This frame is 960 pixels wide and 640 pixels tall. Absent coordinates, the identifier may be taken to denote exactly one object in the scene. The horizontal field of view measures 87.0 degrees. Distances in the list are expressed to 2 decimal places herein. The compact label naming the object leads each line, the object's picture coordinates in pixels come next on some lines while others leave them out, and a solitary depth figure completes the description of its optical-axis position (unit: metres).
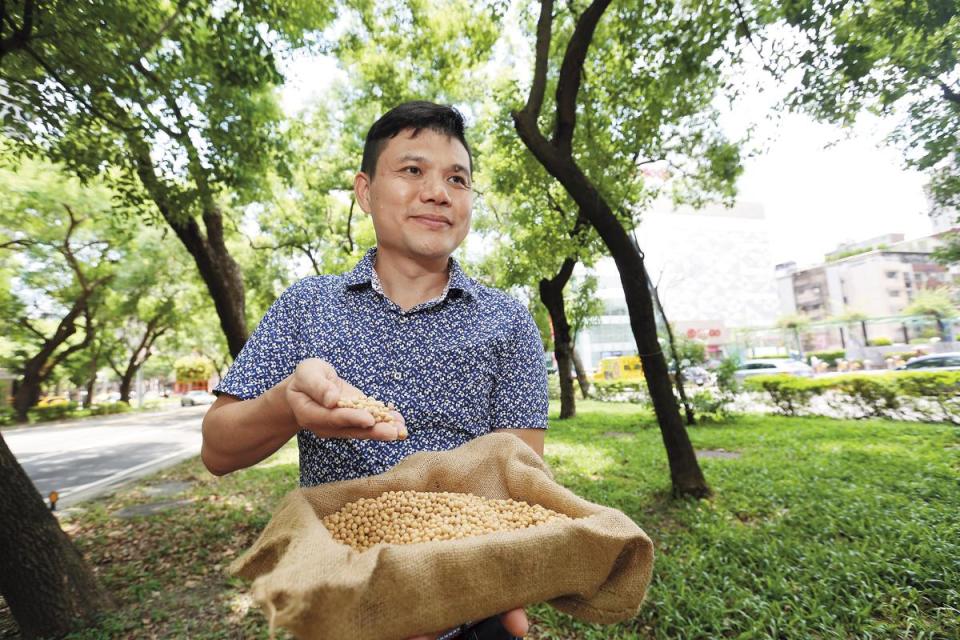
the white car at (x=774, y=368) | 26.22
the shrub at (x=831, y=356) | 30.33
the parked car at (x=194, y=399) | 42.47
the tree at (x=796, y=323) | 41.42
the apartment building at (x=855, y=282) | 40.87
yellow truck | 35.12
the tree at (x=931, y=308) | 20.27
